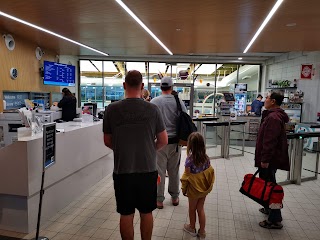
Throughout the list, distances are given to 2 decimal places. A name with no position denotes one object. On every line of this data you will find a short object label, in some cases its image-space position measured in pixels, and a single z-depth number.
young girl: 2.41
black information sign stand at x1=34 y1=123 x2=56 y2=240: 2.15
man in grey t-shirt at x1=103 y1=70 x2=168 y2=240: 1.79
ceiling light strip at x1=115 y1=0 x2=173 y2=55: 3.48
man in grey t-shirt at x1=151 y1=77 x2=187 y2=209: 2.99
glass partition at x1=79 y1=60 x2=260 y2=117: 10.80
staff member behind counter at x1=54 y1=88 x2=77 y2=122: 4.98
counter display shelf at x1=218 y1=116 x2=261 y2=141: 7.59
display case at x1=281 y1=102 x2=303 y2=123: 7.65
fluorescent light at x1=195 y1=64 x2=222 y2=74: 11.12
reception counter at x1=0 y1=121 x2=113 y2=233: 2.37
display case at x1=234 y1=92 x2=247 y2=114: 9.69
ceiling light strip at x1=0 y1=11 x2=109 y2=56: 4.30
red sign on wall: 7.25
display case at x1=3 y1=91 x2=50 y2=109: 5.81
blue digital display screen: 7.16
